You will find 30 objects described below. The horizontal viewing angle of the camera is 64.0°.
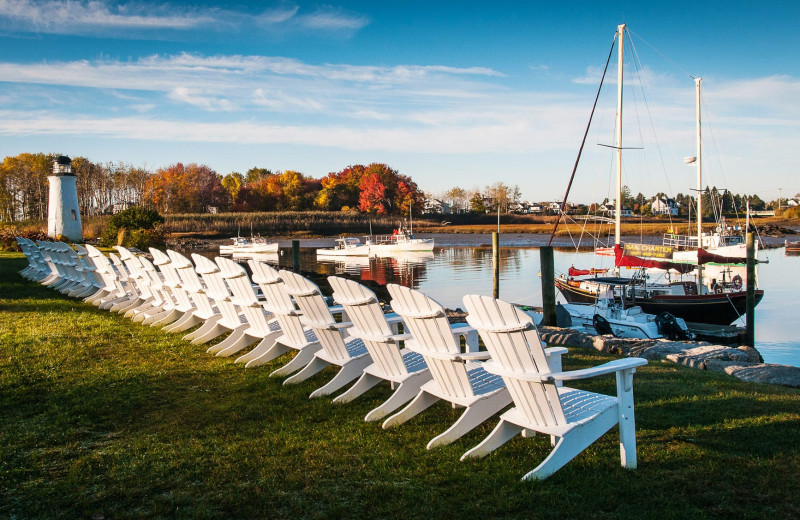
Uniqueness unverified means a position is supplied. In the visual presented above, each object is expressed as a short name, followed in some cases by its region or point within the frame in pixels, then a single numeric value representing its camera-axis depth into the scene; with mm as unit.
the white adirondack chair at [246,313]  6246
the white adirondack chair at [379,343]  4605
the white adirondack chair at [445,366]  4023
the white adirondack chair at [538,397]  3469
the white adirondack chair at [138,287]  8914
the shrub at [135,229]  28719
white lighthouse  35344
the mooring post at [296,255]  23589
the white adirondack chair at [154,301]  8477
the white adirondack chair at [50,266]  13616
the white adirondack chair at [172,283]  7863
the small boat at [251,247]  55594
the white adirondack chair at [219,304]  6707
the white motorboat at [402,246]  52969
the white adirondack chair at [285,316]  5605
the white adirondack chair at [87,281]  11570
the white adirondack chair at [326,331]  5164
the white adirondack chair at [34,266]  14984
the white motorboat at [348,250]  51844
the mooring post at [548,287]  12930
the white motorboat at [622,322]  15164
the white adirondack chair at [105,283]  10285
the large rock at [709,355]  8273
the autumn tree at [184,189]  82781
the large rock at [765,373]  6848
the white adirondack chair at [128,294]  9544
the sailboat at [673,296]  18484
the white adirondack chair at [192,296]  7395
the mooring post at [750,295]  14734
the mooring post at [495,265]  17828
